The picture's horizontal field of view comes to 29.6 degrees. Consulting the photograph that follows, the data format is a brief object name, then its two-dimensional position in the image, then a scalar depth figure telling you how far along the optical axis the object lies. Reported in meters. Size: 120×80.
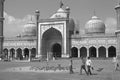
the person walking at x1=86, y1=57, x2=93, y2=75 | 12.87
